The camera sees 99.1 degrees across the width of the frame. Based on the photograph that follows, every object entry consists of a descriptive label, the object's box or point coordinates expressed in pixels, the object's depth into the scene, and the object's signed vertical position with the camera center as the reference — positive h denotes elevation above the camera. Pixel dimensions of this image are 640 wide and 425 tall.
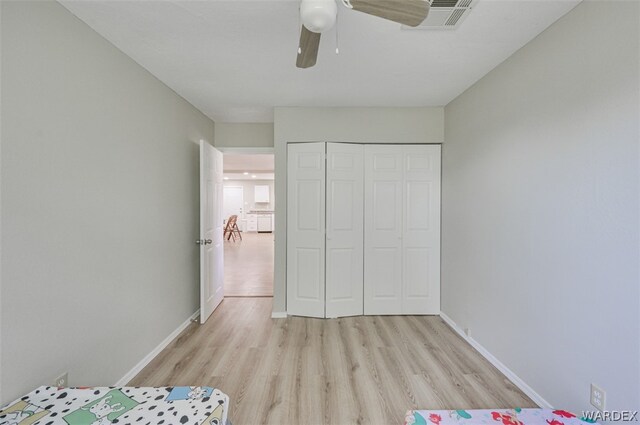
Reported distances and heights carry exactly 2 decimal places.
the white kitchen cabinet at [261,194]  11.90 +0.67
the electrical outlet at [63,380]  1.53 -0.99
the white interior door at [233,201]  11.76 +0.36
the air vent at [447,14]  1.52 +1.16
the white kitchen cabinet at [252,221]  11.84 -0.51
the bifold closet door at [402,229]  3.24 -0.22
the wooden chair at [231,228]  9.67 -0.69
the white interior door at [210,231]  3.00 -0.27
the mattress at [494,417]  1.25 -0.97
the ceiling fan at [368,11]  1.12 +0.85
